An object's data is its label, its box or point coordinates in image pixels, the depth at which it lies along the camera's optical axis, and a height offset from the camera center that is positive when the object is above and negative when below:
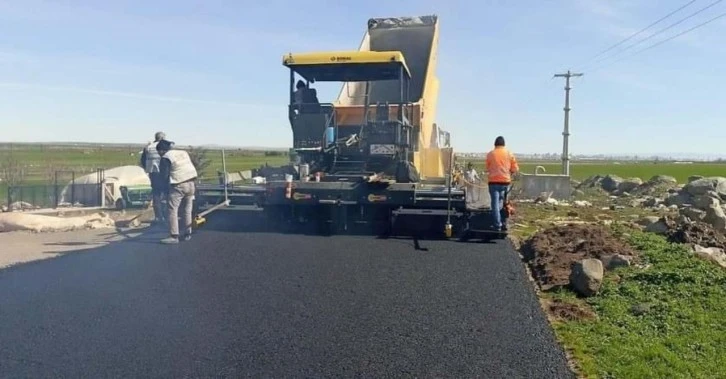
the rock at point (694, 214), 12.06 -1.12
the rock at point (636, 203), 19.84 -1.55
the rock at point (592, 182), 29.84 -1.35
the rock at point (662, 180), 27.12 -1.07
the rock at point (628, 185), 26.98 -1.29
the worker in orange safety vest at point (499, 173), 9.12 -0.29
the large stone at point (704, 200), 15.57 -1.14
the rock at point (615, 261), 7.59 -1.26
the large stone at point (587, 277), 6.31 -1.21
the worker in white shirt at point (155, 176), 10.86 -0.48
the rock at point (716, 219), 11.59 -1.14
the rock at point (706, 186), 20.27 -1.01
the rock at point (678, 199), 19.41 -1.35
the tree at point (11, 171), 17.63 -0.71
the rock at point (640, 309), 5.64 -1.35
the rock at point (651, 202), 19.56 -1.45
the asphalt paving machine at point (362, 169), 9.25 -0.29
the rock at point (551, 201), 19.24 -1.45
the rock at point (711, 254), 8.12 -1.28
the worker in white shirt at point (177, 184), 8.63 -0.48
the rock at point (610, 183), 27.91 -1.26
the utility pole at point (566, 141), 27.09 +0.51
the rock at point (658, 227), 10.93 -1.24
